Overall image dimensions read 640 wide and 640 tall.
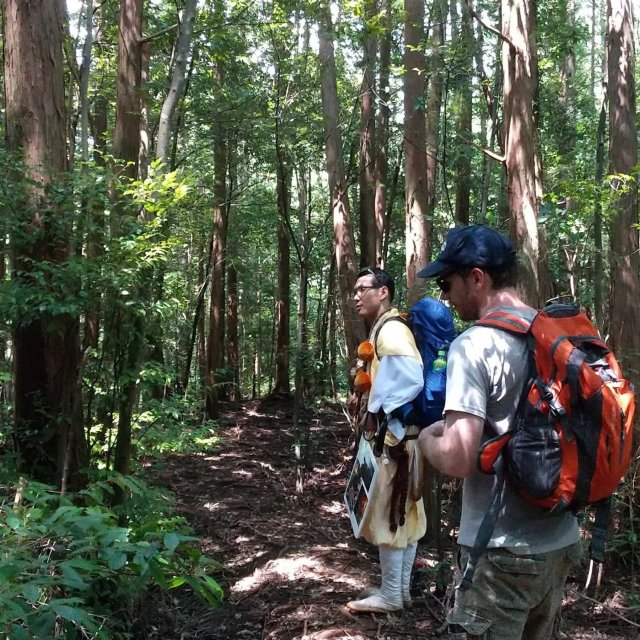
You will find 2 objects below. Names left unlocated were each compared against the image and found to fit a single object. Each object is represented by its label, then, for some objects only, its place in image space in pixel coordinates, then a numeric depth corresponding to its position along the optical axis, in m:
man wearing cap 1.89
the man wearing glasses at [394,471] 3.72
